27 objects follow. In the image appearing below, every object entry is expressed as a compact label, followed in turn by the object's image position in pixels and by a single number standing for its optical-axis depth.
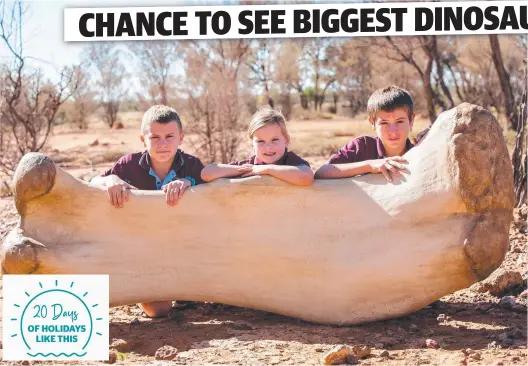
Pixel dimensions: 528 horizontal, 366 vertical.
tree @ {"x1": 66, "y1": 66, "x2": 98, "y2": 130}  19.77
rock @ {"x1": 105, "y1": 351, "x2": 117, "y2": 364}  2.74
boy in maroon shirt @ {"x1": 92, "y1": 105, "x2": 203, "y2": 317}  3.35
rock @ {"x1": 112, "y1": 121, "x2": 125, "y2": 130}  19.14
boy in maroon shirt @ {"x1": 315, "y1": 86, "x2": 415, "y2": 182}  3.18
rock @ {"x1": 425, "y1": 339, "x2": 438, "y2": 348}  2.76
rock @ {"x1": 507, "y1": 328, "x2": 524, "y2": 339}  2.85
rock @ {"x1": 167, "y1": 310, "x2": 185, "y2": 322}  3.32
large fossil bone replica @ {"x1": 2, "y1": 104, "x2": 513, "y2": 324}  2.99
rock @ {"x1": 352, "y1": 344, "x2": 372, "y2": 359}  2.67
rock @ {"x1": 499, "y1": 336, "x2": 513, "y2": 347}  2.75
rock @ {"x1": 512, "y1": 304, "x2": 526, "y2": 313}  3.25
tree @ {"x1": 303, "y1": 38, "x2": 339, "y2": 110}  22.23
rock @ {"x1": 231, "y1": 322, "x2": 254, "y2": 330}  3.13
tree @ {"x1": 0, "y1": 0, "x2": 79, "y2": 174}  8.90
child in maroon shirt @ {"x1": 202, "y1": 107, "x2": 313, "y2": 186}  3.13
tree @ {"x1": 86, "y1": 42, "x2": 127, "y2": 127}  16.11
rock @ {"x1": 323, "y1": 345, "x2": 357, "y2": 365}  2.59
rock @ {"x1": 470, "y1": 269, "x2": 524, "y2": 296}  3.54
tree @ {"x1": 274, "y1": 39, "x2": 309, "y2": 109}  20.41
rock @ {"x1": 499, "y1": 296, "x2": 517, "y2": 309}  3.30
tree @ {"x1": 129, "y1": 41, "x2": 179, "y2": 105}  14.51
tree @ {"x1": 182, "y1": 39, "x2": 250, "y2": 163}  9.09
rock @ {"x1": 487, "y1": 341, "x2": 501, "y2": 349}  2.72
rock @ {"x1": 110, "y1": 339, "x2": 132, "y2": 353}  2.88
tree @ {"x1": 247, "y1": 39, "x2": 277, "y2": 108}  17.53
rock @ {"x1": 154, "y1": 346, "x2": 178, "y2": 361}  2.73
